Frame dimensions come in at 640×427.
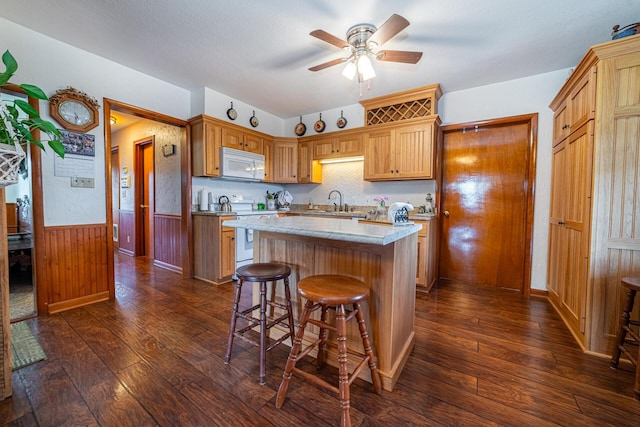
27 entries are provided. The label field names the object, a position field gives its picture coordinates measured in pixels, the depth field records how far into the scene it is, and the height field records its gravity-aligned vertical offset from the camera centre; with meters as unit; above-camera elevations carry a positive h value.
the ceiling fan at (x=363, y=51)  1.96 +1.26
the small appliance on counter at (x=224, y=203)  3.72 -0.01
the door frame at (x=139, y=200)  4.73 +0.04
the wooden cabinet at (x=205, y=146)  3.43 +0.76
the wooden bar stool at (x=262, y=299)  1.56 -0.63
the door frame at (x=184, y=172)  3.09 +0.42
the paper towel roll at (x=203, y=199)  3.63 +0.04
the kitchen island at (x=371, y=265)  1.46 -0.40
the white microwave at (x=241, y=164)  3.61 +0.58
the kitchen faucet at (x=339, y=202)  4.38 +0.03
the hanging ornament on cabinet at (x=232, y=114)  3.80 +1.33
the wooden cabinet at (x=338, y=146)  3.90 +0.91
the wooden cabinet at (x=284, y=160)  4.52 +0.76
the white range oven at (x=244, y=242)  3.51 -0.55
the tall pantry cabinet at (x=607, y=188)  1.75 +0.13
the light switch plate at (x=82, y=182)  2.59 +0.20
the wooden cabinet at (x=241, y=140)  3.70 +0.96
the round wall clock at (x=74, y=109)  2.45 +0.91
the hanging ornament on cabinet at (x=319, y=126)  4.41 +1.34
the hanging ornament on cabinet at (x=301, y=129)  4.63 +1.34
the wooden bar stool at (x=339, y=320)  1.23 -0.62
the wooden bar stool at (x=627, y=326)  1.56 -0.77
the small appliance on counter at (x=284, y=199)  4.71 +0.08
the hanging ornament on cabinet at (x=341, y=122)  4.19 +1.33
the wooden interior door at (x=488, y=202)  3.14 +0.04
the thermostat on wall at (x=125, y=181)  4.91 +0.40
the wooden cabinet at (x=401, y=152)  3.29 +0.70
